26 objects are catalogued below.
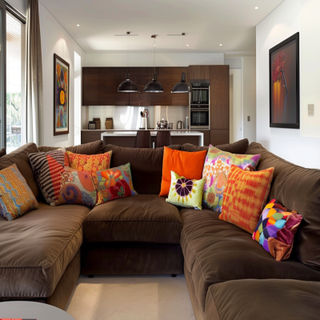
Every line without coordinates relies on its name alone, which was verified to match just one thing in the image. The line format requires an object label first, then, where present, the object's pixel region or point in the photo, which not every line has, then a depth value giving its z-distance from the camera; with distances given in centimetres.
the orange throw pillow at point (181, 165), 307
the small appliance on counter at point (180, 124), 872
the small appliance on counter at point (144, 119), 839
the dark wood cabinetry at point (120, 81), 841
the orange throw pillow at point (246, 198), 219
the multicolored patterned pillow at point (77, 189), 285
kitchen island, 642
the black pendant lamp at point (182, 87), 660
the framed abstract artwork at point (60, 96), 589
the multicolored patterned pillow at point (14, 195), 234
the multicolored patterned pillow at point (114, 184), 298
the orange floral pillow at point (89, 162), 315
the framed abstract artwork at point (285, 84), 459
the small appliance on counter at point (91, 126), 861
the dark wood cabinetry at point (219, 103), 824
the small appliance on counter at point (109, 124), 879
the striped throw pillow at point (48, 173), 285
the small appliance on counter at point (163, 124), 834
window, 442
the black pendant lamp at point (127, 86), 668
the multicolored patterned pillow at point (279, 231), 176
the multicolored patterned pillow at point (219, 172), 270
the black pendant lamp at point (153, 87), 660
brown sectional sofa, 139
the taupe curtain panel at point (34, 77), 460
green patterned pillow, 280
